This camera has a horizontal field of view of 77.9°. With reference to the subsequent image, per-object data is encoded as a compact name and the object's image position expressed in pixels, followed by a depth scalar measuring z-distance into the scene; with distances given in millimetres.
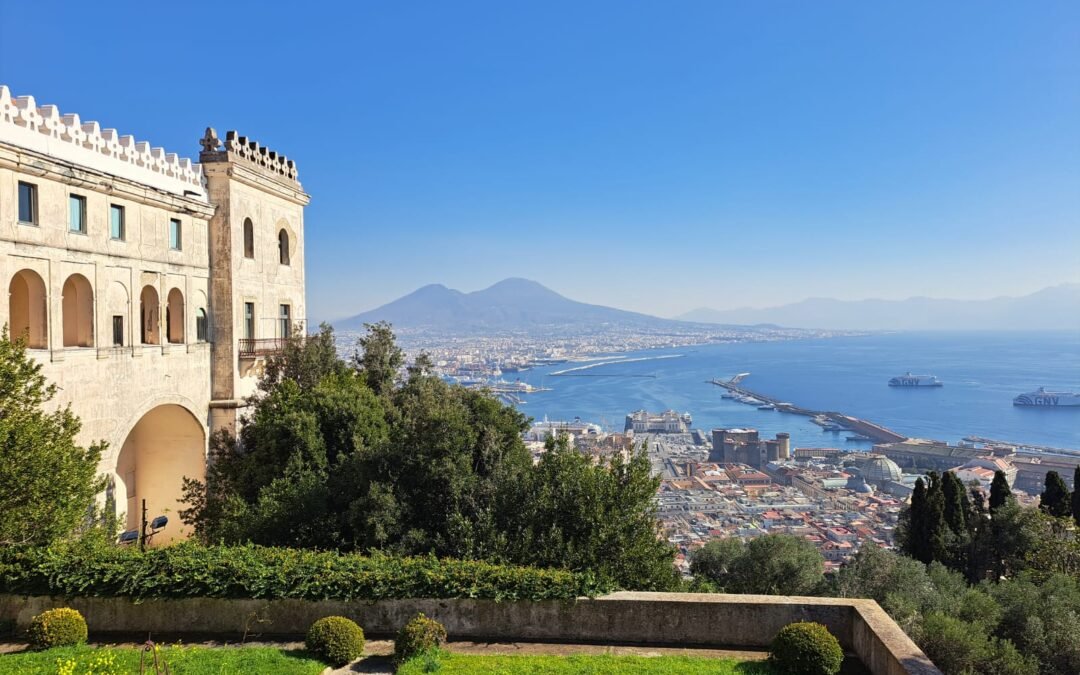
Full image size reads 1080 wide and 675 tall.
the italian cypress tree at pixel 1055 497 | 22594
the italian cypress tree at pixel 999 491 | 22789
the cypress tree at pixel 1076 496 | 22434
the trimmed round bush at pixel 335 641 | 7789
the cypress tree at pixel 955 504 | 22031
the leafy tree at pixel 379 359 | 21062
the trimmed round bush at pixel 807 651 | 7223
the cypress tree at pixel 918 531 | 21781
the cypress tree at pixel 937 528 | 21109
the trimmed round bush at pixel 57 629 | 8094
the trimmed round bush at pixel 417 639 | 7773
